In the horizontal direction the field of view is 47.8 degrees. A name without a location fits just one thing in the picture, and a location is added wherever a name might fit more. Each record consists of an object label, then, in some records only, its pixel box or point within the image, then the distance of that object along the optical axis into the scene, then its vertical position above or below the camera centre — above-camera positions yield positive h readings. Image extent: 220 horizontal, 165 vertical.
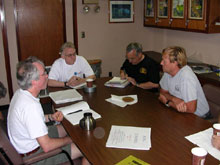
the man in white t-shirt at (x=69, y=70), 2.89 -0.43
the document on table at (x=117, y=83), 2.79 -0.54
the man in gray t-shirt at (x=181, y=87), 2.10 -0.47
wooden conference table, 1.47 -0.67
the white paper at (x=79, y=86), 2.80 -0.57
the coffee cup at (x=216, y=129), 1.52 -0.58
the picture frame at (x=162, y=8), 4.05 +0.42
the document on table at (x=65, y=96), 2.40 -0.60
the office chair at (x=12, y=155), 1.58 -0.78
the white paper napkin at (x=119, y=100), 2.28 -0.61
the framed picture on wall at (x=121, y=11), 4.77 +0.46
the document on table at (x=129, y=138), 1.59 -0.69
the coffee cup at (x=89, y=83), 2.62 -0.50
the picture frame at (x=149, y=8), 4.52 +0.48
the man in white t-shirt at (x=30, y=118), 1.68 -0.55
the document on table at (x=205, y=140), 1.49 -0.68
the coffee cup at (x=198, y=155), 1.24 -0.60
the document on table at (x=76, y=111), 2.01 -0.64
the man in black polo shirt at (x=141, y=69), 3.04 -0.44
